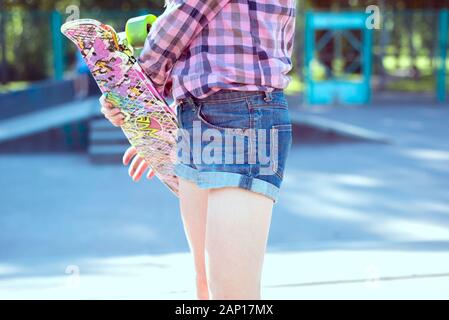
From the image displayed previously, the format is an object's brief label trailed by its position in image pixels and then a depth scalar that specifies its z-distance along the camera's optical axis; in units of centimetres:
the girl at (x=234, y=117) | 407
